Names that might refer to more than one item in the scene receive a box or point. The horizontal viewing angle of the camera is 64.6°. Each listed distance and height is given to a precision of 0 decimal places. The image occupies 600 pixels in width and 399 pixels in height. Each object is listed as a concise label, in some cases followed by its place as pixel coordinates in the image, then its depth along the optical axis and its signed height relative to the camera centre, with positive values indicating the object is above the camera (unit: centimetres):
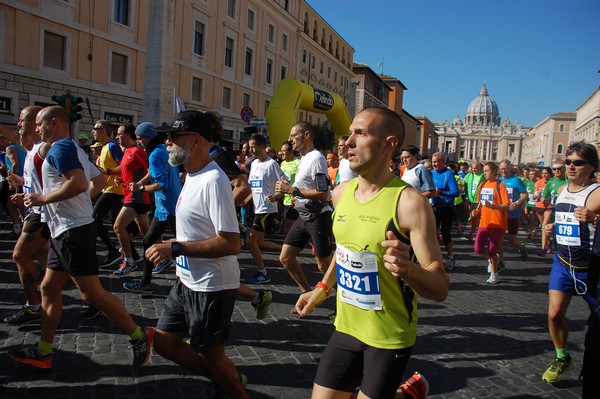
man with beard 283 -60
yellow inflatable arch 1908 +277
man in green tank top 221 -43
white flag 974 +124
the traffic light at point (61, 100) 1291 +151
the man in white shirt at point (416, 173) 769 +12
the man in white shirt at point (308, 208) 529 -40
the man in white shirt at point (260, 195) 673 -37
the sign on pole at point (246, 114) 1647 +190
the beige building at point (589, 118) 8812 +1542
